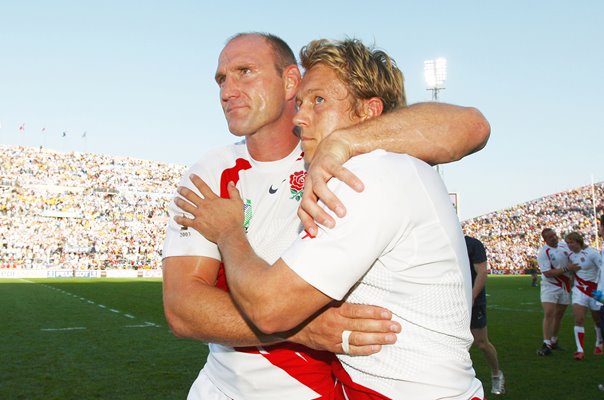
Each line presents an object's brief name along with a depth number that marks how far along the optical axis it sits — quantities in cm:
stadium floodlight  4241
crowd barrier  4356
